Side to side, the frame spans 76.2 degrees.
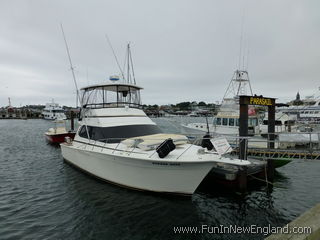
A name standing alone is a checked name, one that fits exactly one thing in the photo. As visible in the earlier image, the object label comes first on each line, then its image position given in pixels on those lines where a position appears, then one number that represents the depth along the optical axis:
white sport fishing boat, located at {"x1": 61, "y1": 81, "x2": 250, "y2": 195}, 6.81
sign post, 8.43
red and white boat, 20.75
